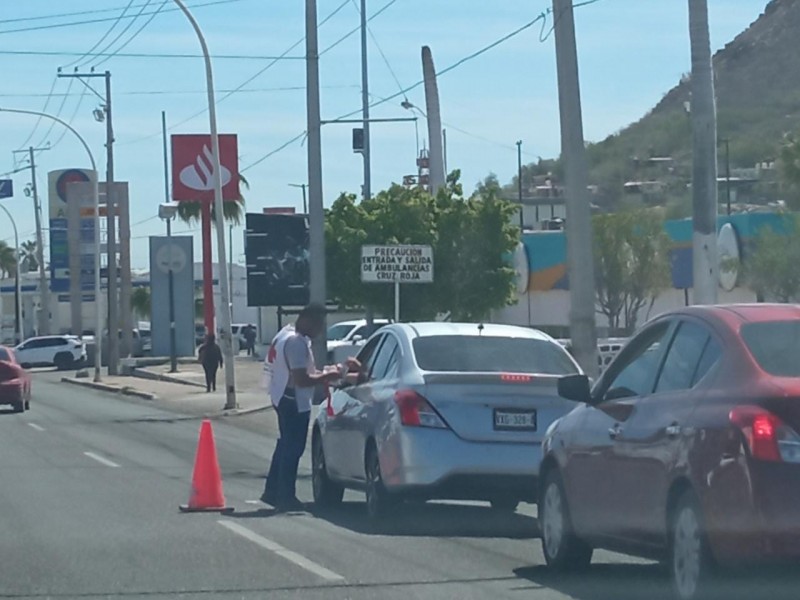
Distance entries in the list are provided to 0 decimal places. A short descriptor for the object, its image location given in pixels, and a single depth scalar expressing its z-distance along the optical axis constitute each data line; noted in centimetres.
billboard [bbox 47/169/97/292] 8800
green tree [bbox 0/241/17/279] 12938
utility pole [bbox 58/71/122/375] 5294
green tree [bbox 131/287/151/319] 10662
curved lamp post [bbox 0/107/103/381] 5357
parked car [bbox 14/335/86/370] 6931
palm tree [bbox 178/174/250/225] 6869
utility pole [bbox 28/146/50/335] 8312
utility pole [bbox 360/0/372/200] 5545
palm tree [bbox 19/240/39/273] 15025
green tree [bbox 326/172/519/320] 4450
